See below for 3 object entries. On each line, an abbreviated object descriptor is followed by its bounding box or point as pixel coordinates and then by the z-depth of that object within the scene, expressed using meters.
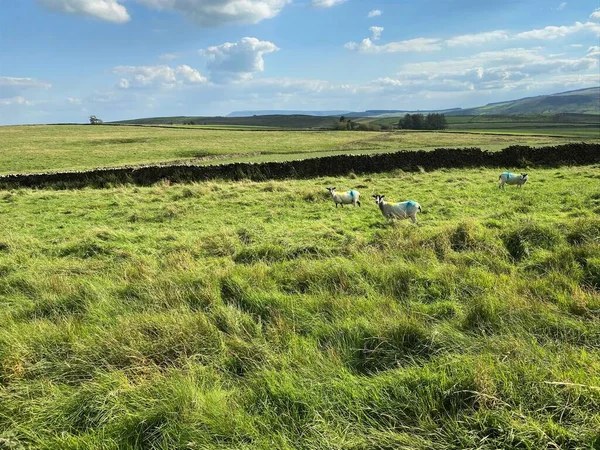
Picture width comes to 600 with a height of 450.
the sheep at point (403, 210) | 12.06
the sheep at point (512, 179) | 19.38
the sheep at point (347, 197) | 16.22
